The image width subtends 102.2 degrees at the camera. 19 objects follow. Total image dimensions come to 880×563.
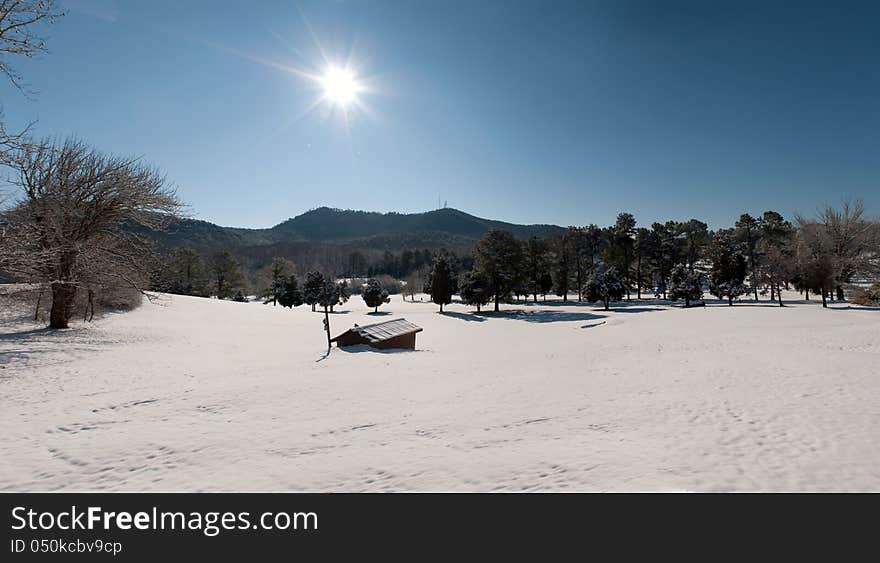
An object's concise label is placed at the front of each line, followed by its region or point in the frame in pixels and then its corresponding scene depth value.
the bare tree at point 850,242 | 41.19
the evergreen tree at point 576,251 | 64.50
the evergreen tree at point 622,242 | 61.78
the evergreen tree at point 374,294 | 55.44
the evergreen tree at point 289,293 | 61.00
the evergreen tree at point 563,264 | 64.00
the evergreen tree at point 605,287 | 50.38
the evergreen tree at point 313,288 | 58.62
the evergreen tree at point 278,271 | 65.34
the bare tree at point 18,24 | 10.53
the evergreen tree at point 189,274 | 58.91
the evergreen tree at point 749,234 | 59.04
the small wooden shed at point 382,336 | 20.81
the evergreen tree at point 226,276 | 67.44
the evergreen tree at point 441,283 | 53.84
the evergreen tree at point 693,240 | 77.65
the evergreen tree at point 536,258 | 58.12
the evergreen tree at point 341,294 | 61.30
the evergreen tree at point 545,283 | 62.34
